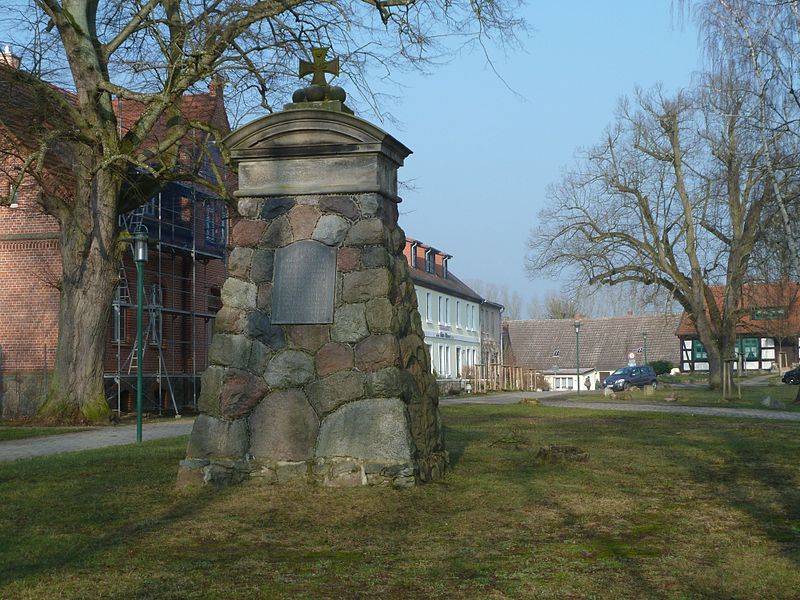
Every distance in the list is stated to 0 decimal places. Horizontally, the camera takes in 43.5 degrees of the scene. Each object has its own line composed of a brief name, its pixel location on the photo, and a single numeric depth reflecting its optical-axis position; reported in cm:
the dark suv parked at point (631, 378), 5397
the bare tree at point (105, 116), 1869
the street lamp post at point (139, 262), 1584
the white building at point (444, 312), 6031
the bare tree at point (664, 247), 4303
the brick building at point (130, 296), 2717
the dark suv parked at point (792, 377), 5703
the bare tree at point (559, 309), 10769
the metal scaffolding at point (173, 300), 2862
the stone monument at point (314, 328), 886
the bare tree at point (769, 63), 1185
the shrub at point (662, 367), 7638
